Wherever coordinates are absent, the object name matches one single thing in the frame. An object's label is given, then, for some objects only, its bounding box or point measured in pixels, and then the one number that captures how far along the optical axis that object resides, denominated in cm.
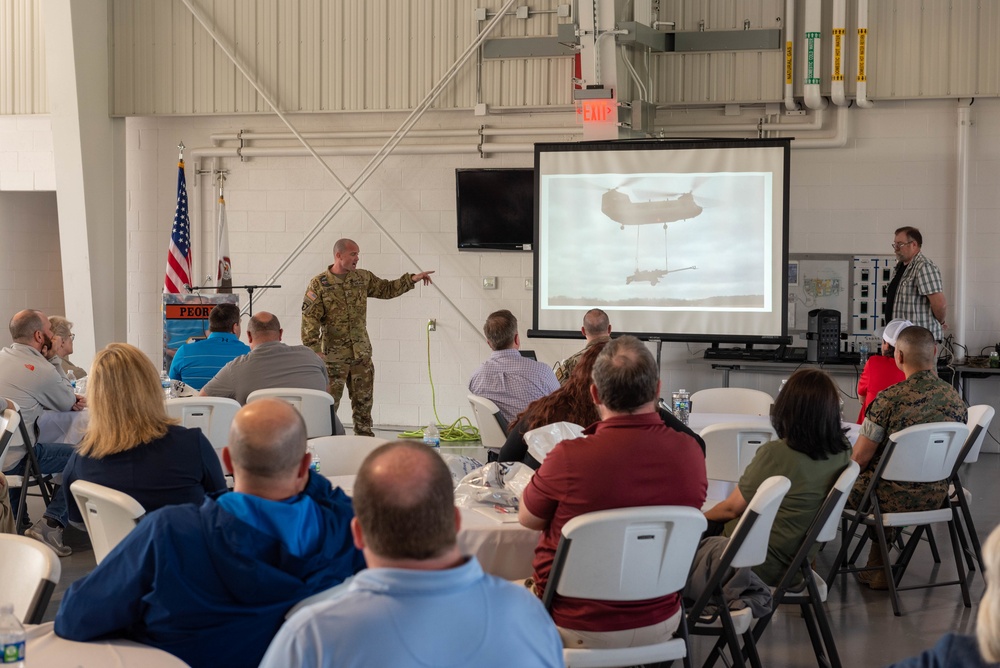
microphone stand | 918
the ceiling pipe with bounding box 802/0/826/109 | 812
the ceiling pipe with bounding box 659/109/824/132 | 837
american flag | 928
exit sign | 798
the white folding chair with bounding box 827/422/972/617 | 448
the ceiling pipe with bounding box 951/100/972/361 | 809
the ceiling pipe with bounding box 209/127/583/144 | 881
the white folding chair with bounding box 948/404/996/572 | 479
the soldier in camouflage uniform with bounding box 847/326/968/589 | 466
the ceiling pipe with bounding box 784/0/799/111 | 827
